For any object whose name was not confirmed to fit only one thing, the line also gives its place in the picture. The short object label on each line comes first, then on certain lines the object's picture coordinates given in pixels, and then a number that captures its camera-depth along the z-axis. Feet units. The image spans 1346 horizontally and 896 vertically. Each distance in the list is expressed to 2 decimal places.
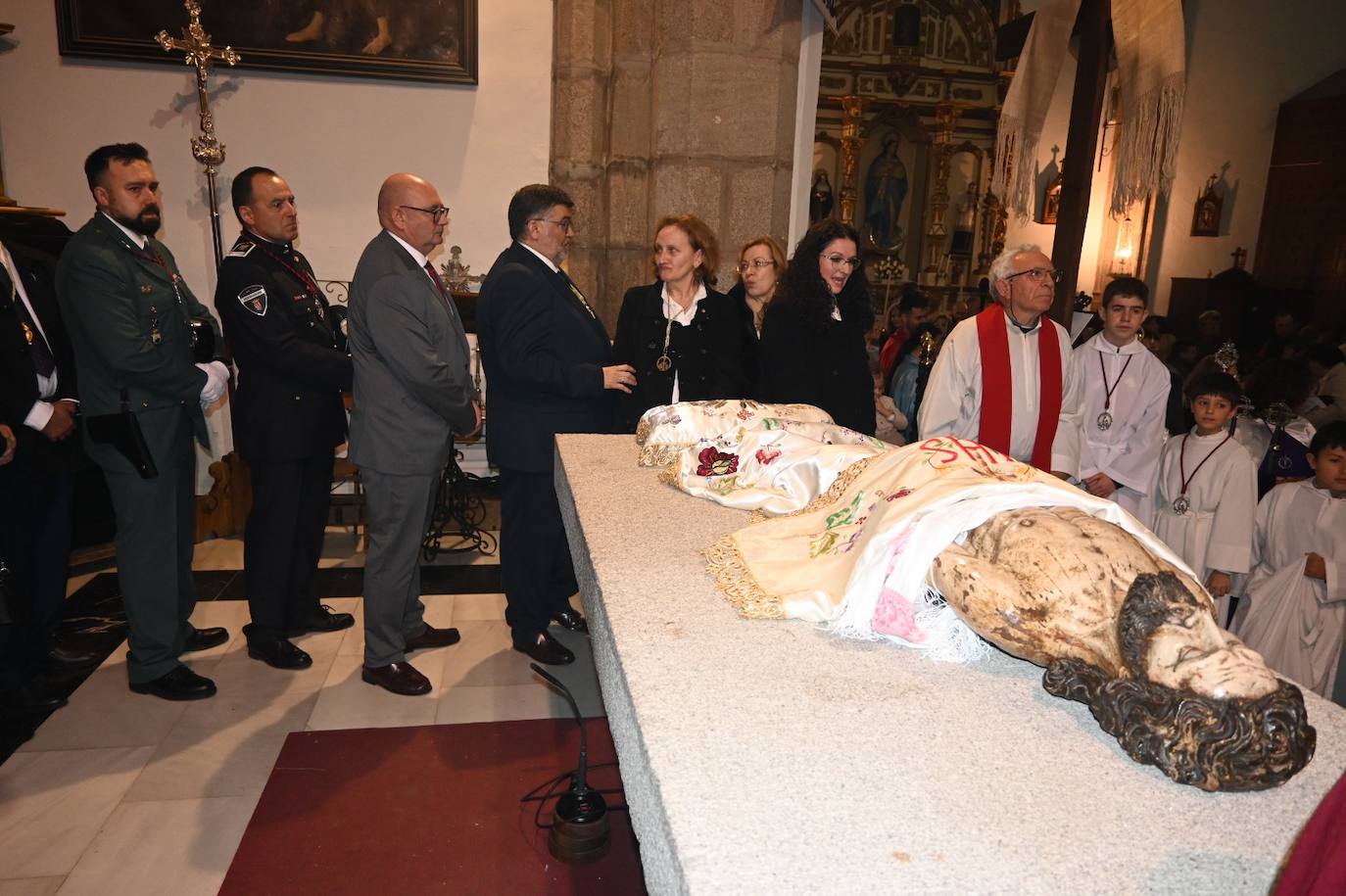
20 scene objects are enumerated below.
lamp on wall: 39.68
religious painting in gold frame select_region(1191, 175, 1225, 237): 37.76
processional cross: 16.52
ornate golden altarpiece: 44.16
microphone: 7.72
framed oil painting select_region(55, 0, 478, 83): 17.51
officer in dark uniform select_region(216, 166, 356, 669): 10.81
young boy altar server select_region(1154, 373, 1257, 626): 11.95
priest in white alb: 11.28
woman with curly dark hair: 11.18
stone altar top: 3.75
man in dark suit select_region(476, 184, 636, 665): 10.84
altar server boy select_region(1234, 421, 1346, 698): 10.92
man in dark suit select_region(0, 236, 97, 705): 9.89
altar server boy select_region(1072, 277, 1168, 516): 12.43
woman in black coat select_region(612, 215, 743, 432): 11.77
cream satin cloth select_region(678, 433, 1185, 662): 5.93
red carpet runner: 7.51
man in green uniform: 9.93
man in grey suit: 9.89
